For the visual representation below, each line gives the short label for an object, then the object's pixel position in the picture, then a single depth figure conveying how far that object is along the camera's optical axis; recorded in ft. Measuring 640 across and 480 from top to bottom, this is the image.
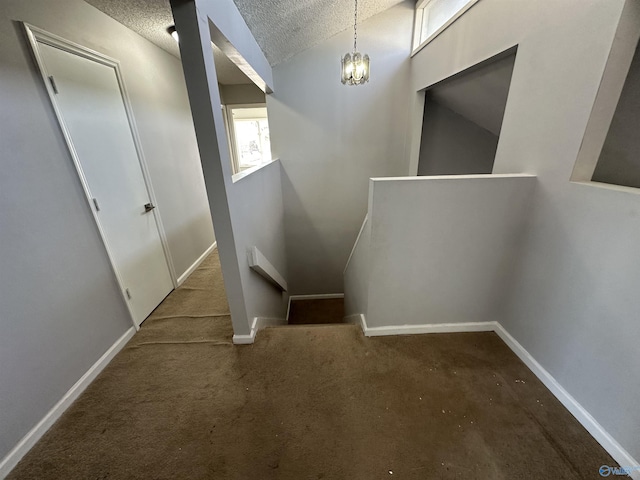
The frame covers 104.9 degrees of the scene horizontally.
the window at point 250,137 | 18.29
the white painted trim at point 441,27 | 6.31
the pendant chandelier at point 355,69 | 6.69
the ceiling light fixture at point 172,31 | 7.37
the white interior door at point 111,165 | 5.22
